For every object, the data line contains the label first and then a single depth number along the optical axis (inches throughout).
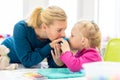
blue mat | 71.7
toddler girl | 77.6
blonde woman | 85.3
